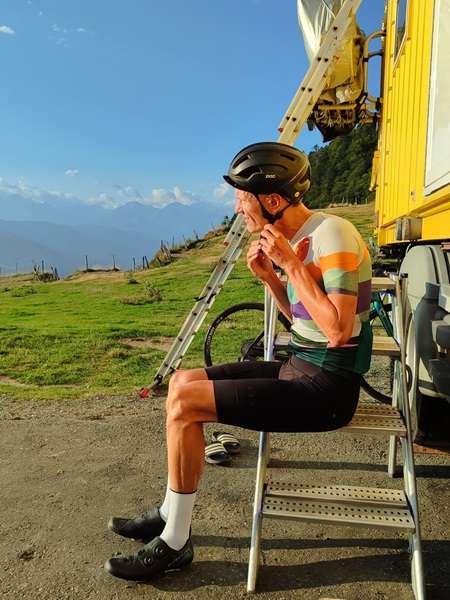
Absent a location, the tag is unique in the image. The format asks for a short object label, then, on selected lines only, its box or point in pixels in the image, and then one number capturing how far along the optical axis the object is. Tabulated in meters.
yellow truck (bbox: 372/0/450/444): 3.43
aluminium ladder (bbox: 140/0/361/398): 5.65
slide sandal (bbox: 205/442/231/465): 4.14
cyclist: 2.48
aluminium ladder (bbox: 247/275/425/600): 2.68
